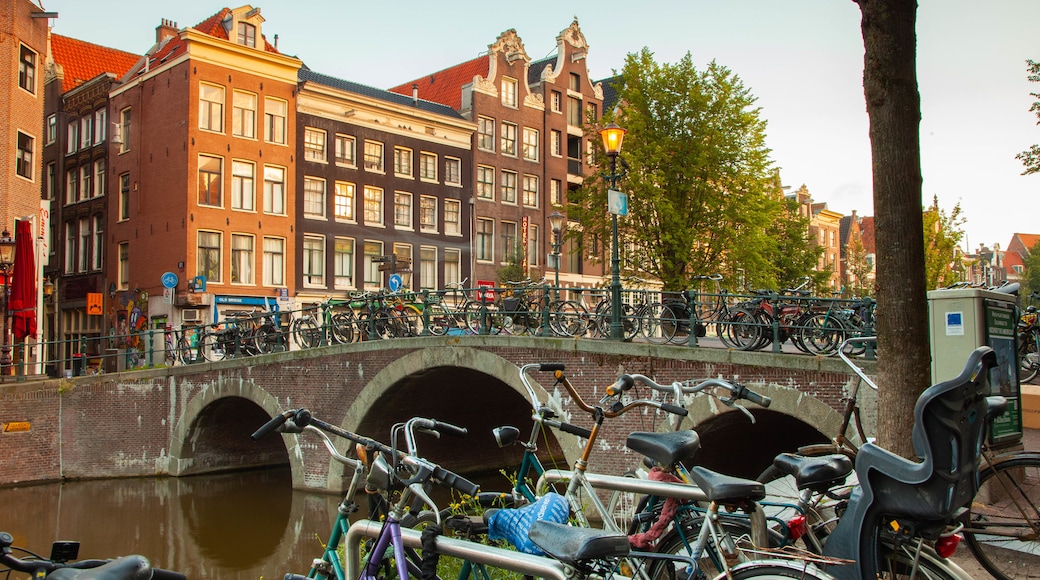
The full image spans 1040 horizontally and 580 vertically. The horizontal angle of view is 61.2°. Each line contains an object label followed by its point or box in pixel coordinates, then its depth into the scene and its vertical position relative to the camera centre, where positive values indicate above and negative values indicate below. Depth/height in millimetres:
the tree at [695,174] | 23578 +4195
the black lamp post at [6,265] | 18516 +1497
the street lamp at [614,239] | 11969 +1248
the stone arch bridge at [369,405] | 11125 -1384
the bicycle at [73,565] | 2178 -707
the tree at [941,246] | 31094 +2897
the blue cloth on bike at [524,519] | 3355 -733
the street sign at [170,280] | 23547 +1439
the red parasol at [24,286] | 19000 +1076
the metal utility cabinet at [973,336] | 6262 -72
